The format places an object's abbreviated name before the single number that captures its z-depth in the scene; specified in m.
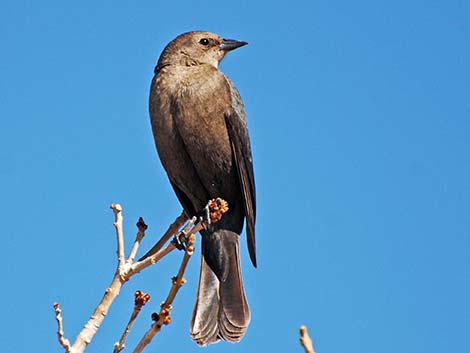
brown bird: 10.77
